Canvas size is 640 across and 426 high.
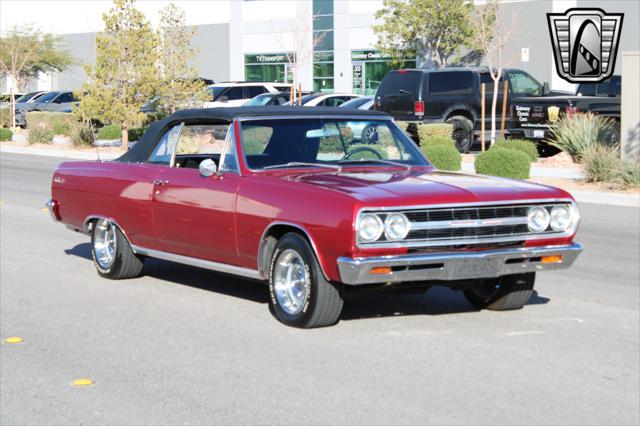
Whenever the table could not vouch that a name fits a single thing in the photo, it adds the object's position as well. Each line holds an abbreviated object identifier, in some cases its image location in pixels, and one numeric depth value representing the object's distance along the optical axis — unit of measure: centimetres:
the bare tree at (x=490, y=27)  4409
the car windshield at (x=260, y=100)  3888
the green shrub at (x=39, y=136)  4112
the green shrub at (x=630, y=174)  2134
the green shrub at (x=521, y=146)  2581
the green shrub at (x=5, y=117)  5203
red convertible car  812
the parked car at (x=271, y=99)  3894
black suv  3002
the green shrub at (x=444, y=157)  2408
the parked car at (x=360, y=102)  3584
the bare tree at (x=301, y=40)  5725
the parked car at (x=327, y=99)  3803
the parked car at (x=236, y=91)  4225
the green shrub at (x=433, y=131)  2781
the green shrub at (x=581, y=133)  2456
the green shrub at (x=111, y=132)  3869
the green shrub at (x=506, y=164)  2267
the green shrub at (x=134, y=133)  3894
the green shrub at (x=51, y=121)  4312
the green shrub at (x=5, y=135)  4394
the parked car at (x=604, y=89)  2947
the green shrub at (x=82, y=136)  3806
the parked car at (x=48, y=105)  5440
